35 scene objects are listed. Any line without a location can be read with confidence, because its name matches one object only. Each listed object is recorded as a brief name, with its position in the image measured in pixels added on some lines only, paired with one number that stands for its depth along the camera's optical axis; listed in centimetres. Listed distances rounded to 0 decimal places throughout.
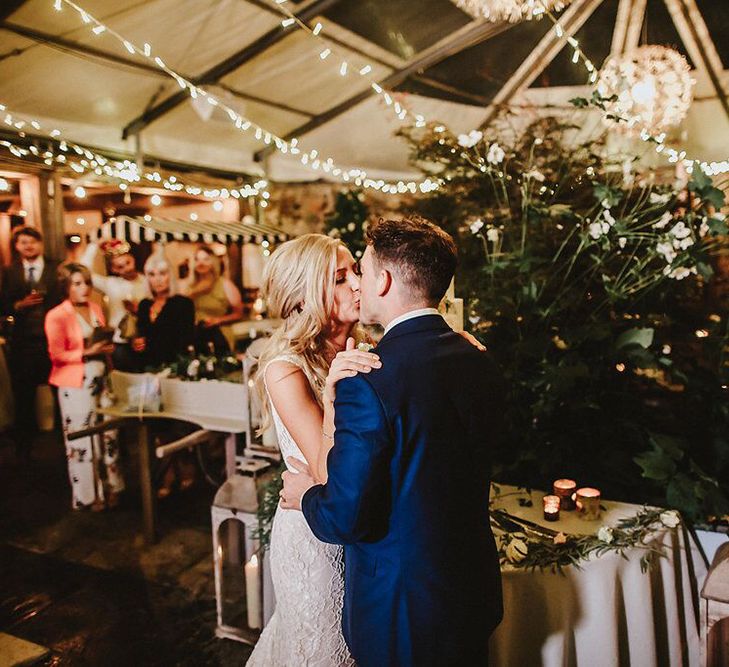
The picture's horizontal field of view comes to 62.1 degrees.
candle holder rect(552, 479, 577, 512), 226
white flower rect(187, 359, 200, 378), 415
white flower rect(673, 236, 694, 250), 242
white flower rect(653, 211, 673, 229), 250
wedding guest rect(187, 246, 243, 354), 616
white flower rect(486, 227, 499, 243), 285
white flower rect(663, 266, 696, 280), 253
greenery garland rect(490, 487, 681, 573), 189
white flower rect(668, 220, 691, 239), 242
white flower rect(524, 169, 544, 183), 267
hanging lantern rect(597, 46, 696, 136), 343
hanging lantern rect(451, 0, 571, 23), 359
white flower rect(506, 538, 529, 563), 189
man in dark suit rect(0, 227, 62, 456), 563
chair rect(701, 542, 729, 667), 192
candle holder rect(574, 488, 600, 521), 216
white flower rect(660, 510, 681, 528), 207
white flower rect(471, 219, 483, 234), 287
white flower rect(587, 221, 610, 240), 254
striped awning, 543
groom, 120
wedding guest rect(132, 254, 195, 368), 496
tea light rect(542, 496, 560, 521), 218
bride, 170
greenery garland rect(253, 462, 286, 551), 250
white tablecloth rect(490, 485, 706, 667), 187
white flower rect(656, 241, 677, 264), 247
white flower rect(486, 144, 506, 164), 272
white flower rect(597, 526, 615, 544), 194
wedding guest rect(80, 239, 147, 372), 467
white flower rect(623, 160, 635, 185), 279
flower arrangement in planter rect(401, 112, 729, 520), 246
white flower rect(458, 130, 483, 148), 271
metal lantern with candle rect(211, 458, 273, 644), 264
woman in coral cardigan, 424
